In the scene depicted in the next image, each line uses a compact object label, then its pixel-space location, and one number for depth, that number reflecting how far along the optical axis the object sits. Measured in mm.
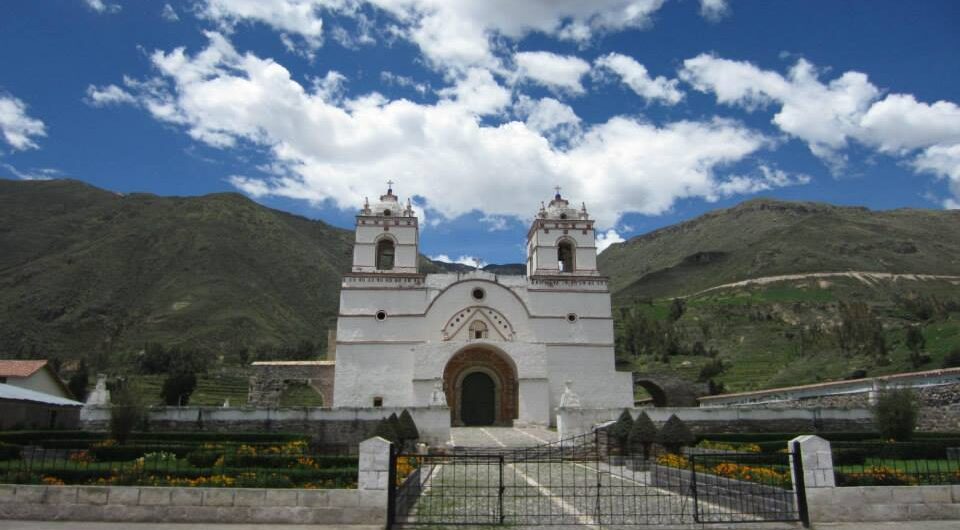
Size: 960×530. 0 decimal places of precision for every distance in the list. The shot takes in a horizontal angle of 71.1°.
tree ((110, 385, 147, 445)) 17047
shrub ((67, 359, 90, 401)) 41219
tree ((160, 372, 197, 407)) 36625
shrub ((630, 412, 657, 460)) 14742
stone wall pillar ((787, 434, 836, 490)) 9492
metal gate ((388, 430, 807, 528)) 9547
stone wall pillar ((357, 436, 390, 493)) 9312
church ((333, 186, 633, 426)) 27531
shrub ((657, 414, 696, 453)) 14531
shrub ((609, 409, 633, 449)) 15758
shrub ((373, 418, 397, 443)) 15633
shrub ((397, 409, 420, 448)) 17203
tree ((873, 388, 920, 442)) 16750
